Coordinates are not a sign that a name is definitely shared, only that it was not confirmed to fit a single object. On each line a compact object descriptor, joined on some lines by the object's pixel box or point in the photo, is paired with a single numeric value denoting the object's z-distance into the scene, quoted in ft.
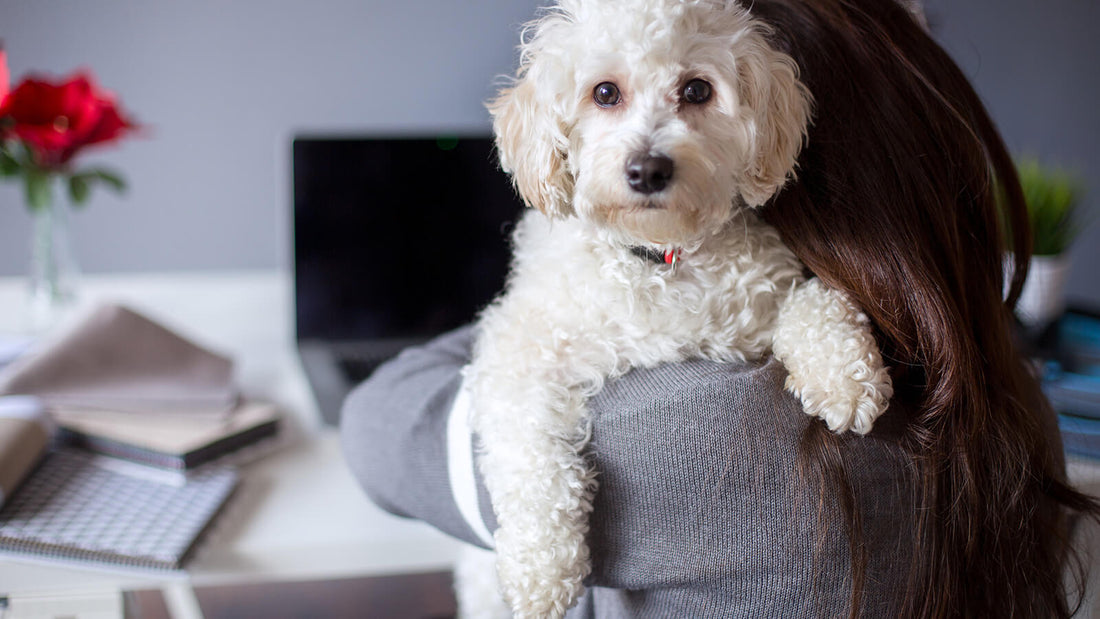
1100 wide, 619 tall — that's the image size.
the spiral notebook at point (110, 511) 2.97
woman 2.04
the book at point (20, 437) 3.09
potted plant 5.02
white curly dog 2.27
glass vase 4.84
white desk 2.99
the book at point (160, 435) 3.47
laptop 4.97
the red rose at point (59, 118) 4.43
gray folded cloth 3.62
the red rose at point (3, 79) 4.39
